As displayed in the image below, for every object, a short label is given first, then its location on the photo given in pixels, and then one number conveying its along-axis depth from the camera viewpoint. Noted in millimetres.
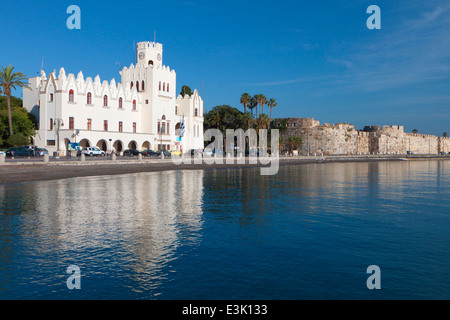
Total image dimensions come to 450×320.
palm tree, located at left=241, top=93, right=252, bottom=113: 96625
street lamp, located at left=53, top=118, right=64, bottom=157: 54381
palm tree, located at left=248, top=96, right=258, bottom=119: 97706
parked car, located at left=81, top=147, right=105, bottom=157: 55344
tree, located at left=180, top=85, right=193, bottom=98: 110044
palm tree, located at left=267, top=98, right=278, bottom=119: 99688
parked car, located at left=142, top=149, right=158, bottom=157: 62031
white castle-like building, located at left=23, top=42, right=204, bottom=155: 59781
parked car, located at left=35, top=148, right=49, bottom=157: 51594
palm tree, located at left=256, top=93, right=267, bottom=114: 97000
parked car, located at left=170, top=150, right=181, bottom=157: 66181
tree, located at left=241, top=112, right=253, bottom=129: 92188
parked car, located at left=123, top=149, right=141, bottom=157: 63625
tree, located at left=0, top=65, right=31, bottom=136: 57856
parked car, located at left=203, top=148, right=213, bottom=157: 69075
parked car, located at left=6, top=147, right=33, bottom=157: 49438
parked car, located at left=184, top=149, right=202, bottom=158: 70338
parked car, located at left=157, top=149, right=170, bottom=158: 63656
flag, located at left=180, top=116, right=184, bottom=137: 75862
